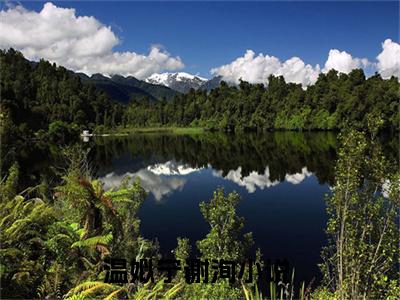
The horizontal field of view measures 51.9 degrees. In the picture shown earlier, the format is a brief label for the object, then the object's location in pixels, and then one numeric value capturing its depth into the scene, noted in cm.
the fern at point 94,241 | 1022
